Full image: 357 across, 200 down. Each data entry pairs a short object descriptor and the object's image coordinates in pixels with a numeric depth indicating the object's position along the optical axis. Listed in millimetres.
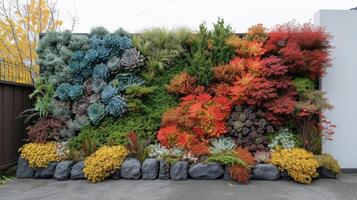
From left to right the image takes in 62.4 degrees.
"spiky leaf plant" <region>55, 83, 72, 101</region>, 5883
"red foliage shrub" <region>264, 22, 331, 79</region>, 5293
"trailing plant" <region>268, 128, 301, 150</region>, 5229
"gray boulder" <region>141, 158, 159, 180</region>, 4980
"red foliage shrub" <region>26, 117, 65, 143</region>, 5613
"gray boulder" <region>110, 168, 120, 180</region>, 5027
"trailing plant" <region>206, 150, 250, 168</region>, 4710
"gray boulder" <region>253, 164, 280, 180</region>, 4828
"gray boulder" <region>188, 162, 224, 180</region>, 4855
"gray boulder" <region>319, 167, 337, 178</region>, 4930
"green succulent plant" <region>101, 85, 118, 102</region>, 5734
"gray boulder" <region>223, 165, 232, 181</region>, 4845
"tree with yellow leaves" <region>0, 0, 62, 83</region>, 10125
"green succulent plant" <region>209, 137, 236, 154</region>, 5051
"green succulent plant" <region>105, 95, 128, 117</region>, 5656
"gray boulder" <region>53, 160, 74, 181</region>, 5147
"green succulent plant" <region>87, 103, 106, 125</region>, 5684
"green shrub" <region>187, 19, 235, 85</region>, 5672
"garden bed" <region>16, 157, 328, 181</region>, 4852
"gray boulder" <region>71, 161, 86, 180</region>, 5113
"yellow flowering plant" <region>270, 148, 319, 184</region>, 4629
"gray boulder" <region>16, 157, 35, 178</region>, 5340
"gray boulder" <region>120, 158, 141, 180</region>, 4984
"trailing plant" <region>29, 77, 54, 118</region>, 5859
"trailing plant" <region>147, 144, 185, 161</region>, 5035
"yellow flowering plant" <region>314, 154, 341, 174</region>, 4867
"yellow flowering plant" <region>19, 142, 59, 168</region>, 5258
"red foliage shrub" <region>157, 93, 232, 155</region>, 5270
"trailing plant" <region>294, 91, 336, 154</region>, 5172
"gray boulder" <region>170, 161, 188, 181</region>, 4895
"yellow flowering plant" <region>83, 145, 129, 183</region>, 4863
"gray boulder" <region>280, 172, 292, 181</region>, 4832
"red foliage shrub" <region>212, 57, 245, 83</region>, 5473
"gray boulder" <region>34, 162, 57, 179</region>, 5297
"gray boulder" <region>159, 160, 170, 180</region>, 4965
